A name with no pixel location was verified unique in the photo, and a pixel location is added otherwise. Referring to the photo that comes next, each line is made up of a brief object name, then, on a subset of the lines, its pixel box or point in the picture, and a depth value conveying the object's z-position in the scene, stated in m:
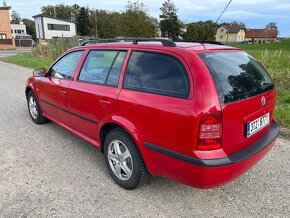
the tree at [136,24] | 54.41
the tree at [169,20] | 71.12
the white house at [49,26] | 56.81
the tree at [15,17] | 99.47
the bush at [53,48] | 16.56
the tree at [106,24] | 60.41
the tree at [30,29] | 84.71
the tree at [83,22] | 69.19
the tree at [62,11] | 83.31
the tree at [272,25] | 119.22
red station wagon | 2.30
